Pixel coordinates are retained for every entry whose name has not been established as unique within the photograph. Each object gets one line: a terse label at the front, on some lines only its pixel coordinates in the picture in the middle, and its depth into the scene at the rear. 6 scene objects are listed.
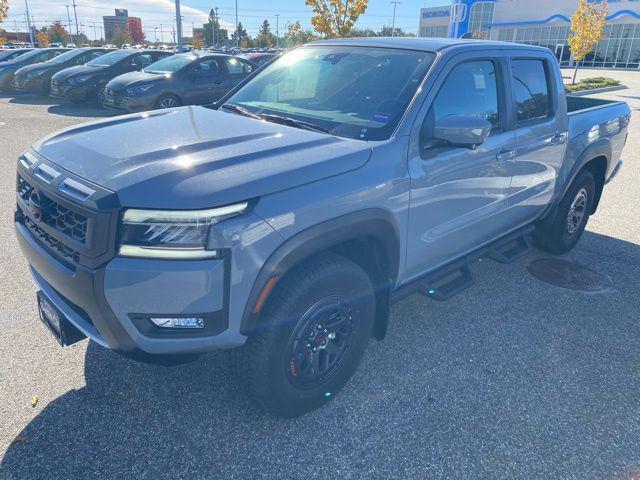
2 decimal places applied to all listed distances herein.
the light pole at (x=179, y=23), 19.61
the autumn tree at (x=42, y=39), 75.41
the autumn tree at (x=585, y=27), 26.20
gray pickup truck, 2.00
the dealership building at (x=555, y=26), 44.25
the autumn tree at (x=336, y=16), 22.17
